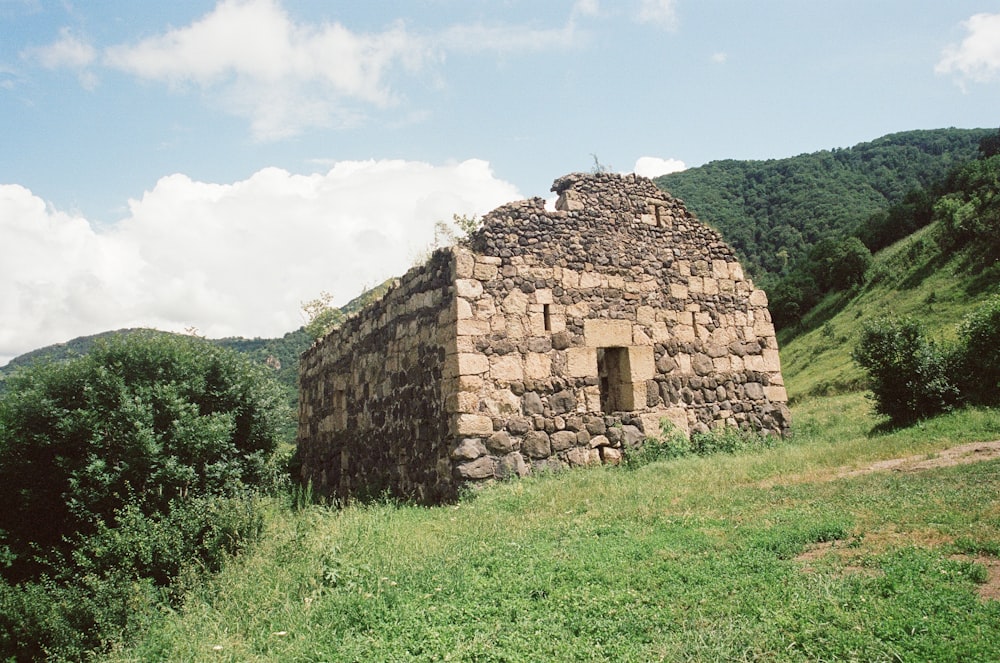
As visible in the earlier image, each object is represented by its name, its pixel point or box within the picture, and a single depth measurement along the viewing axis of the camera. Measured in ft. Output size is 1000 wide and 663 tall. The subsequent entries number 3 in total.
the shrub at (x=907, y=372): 36.60
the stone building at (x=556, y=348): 30.35
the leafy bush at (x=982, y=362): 36.58
